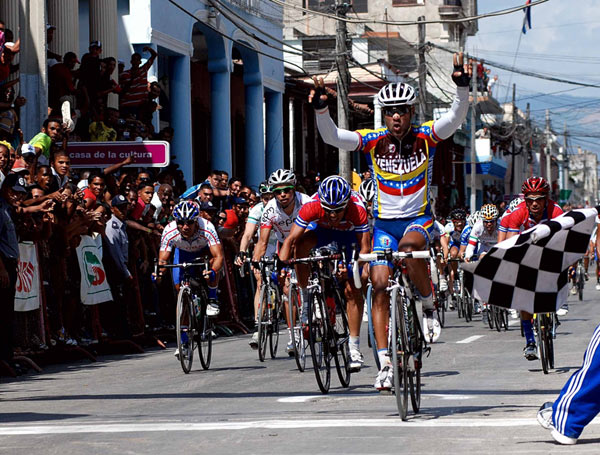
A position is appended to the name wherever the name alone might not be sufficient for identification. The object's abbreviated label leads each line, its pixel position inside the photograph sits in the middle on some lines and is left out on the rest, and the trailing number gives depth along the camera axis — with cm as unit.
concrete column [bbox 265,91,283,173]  4322
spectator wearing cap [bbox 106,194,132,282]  1722
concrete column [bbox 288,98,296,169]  4847
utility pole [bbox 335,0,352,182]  2953
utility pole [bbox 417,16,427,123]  4103
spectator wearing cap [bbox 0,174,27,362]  1364
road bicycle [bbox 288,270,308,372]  1316
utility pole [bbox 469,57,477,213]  6048
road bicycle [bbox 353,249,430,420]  916
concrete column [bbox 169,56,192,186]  3394
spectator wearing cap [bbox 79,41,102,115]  2353
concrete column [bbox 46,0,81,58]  2533
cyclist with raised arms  1065
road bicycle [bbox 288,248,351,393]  1137
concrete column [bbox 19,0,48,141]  2281
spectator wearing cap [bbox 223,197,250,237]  2148
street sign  2097
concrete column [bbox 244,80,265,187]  4112
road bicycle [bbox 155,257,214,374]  1399
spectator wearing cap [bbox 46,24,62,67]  2416
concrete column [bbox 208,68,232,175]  3803
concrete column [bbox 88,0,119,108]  2791
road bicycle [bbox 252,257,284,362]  1521
